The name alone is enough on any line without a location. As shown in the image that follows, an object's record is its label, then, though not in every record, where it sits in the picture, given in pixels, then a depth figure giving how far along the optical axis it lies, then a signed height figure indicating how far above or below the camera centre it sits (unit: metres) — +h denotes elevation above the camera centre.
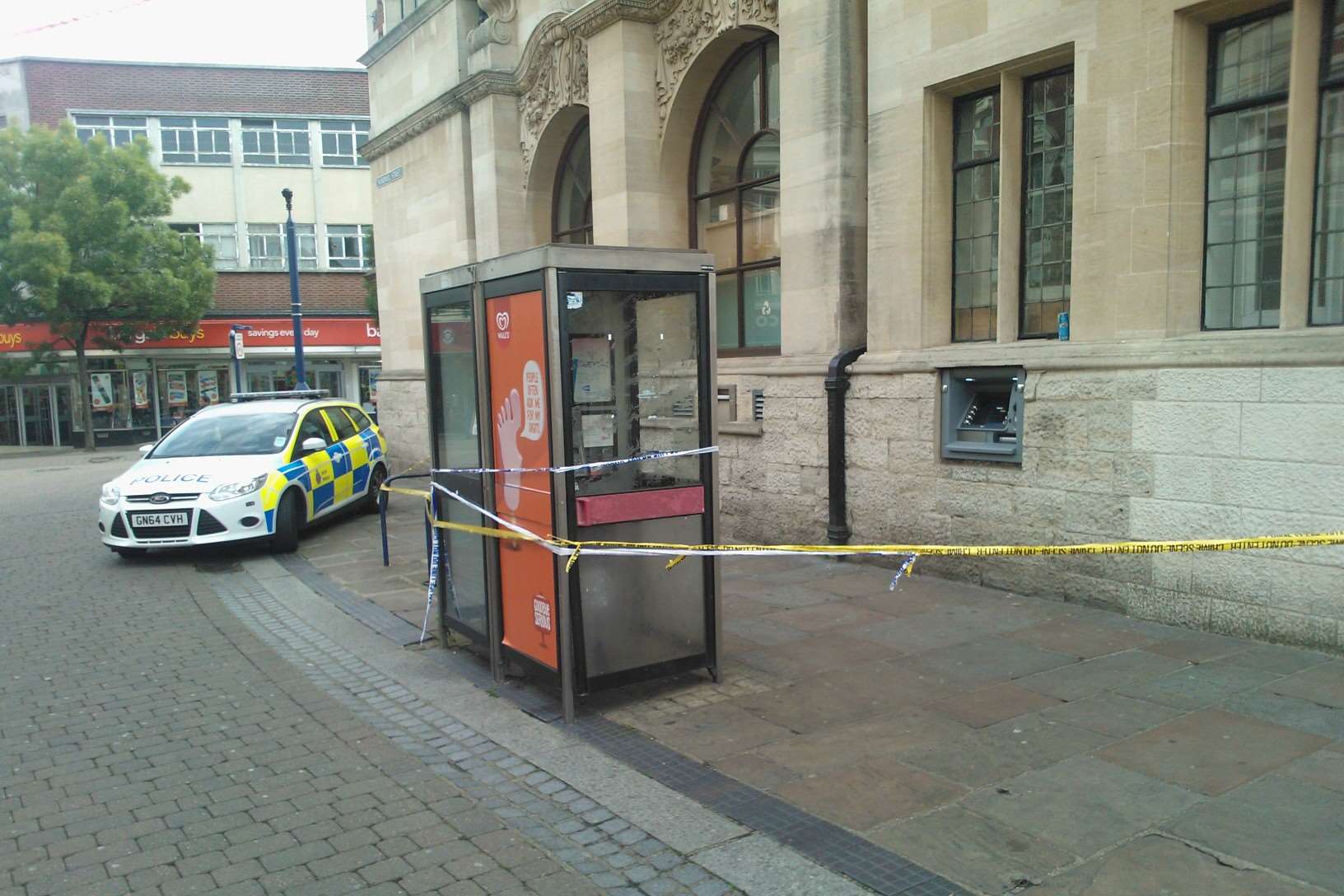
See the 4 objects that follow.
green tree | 28.80 +4.06
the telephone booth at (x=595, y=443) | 5.36 -0.45
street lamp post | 21.39 +1.75
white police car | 10.09 -1.14
